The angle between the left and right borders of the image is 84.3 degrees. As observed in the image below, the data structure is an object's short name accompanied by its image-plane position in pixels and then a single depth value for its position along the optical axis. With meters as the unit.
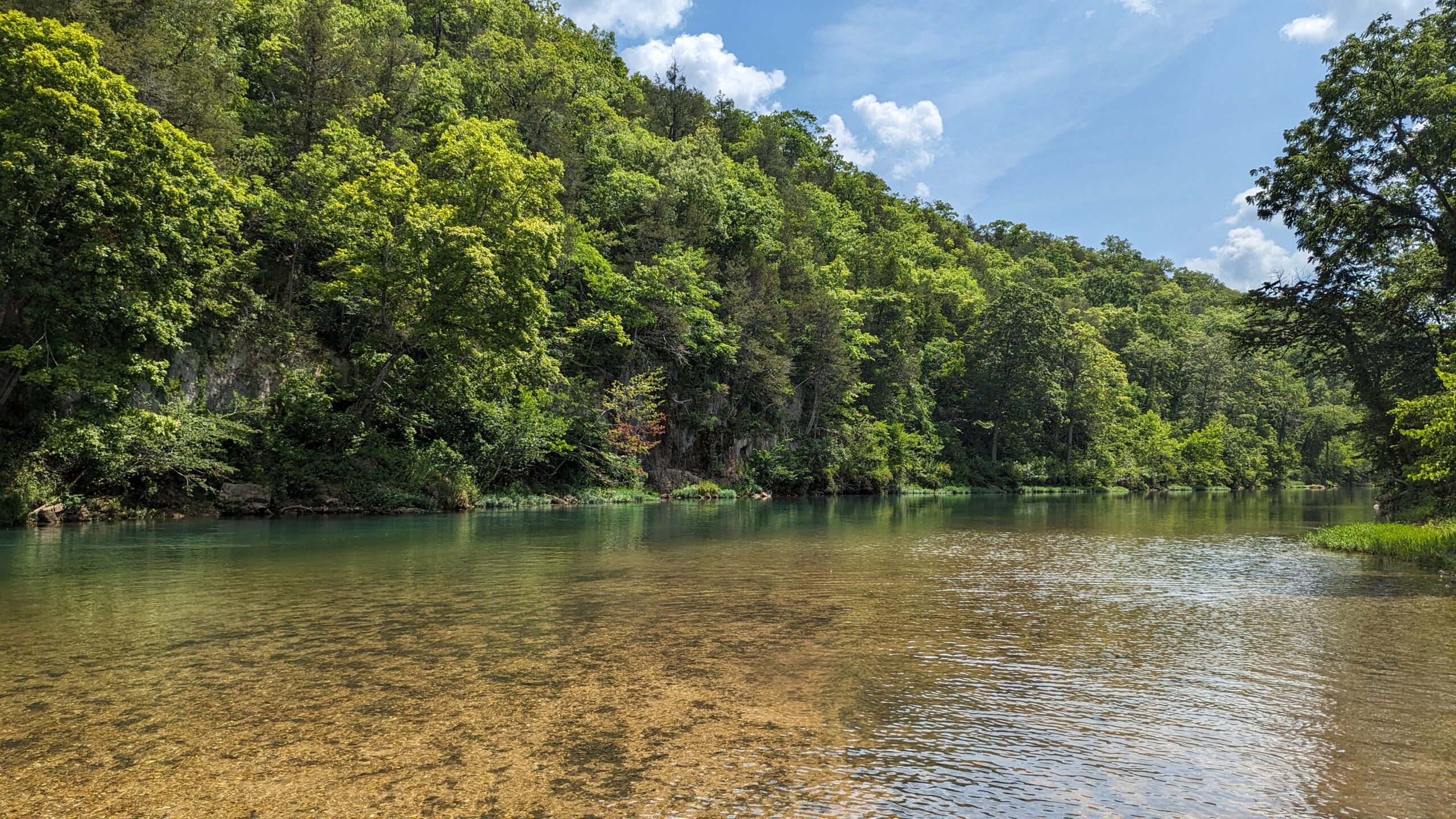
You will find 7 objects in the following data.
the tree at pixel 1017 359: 66.94
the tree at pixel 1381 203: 18.61
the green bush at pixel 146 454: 20.77
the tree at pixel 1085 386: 69.31
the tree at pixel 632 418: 40.22
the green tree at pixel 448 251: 28.19
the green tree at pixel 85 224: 19.03
